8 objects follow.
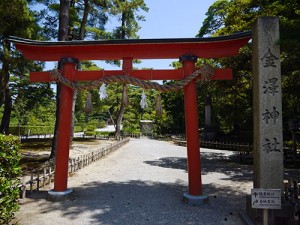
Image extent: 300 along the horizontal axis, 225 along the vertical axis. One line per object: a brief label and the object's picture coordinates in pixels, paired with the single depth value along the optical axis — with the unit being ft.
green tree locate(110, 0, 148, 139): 76.71
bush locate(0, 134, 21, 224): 14.73
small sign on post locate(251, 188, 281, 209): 14.15
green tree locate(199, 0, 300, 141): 22.69
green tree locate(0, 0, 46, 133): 41.68
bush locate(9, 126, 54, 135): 106.32
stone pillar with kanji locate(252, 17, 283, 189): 17.03
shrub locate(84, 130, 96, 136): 109.38
